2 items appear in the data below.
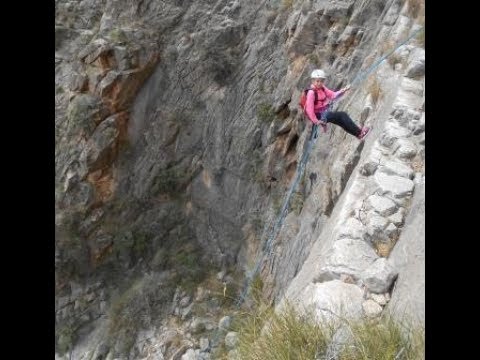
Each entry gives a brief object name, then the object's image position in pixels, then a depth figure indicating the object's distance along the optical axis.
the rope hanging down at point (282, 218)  6.50
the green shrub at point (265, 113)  11.00
